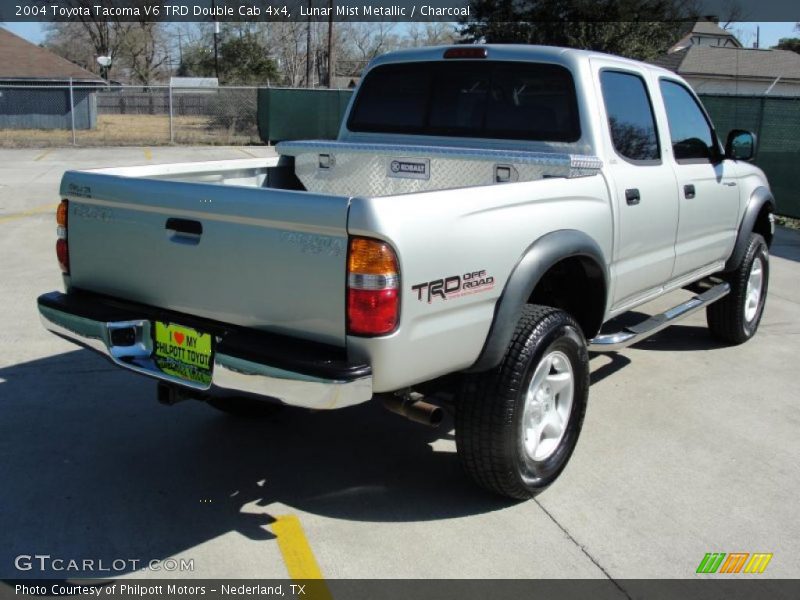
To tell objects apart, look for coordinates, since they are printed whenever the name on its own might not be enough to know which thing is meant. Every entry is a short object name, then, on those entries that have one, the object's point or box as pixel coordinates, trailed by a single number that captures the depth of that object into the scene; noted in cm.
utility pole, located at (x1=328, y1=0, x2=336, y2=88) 3525
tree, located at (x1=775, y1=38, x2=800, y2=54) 6406
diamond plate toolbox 418
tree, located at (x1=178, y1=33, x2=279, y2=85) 4616
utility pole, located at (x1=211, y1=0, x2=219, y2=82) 4672
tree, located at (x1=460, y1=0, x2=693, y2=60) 3212
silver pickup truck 294
